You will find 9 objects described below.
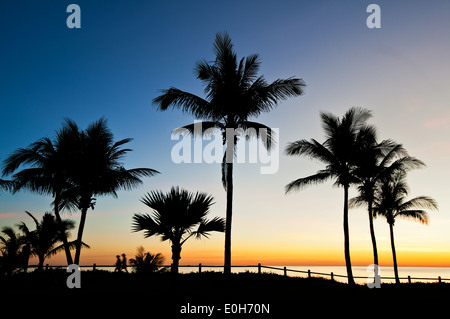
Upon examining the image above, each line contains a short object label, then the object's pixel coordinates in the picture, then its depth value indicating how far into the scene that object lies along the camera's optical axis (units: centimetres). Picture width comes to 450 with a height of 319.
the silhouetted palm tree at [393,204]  2594
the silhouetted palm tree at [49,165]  1703
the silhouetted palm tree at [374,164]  1958
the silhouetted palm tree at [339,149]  1872
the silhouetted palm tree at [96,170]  1720
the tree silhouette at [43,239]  2336
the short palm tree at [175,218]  1235
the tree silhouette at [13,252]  2200
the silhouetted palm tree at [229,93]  1482
